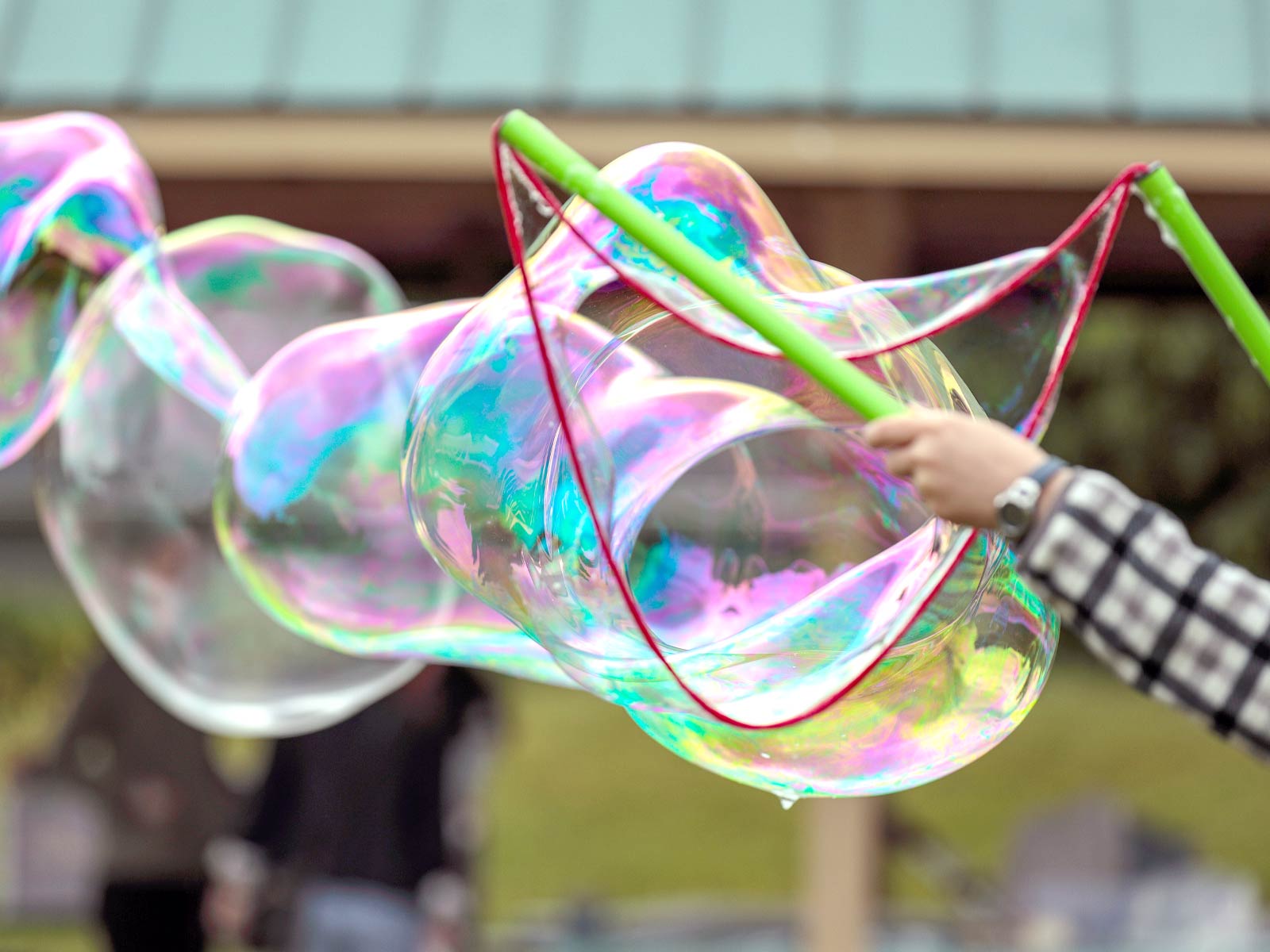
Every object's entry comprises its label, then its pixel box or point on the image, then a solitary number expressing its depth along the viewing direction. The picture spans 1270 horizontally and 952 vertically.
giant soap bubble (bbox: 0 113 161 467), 4.91
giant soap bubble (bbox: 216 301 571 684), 4.54
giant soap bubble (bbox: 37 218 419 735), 5.13
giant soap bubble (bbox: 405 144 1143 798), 3.05
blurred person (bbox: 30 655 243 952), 8.12
